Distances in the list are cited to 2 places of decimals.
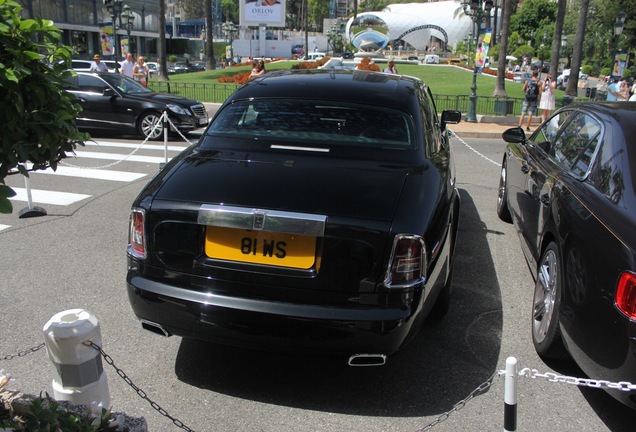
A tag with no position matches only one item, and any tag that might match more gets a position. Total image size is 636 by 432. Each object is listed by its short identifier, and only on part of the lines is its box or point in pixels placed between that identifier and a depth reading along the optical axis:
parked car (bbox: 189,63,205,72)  62.02
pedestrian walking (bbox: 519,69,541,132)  17.91
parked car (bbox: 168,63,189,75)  59.47
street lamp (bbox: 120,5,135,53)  29.87
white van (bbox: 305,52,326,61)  81.25
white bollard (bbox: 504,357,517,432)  2.24
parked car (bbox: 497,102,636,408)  2.84
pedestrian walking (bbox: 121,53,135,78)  22.02
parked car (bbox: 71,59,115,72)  21.26
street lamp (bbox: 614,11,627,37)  26.74
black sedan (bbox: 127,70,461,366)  3.07
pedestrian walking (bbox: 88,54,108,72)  20.10
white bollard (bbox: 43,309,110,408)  2.86
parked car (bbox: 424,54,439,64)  80.06
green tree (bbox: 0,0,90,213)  2.27
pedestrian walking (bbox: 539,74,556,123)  17.72
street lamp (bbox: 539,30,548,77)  85.18
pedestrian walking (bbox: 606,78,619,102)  21.77
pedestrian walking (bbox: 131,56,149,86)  22.50
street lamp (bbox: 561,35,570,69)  78.16
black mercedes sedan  13.78
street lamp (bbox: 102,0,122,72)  27.67
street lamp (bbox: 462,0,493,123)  18.90
